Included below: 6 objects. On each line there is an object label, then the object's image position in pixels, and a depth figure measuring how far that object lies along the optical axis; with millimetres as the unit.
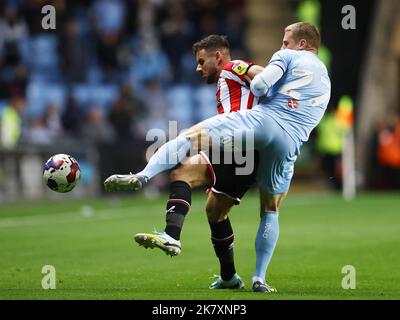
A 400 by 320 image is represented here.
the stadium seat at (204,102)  23625
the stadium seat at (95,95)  23250
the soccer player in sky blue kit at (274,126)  7770
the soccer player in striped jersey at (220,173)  7918
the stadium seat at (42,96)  22750
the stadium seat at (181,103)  23672
